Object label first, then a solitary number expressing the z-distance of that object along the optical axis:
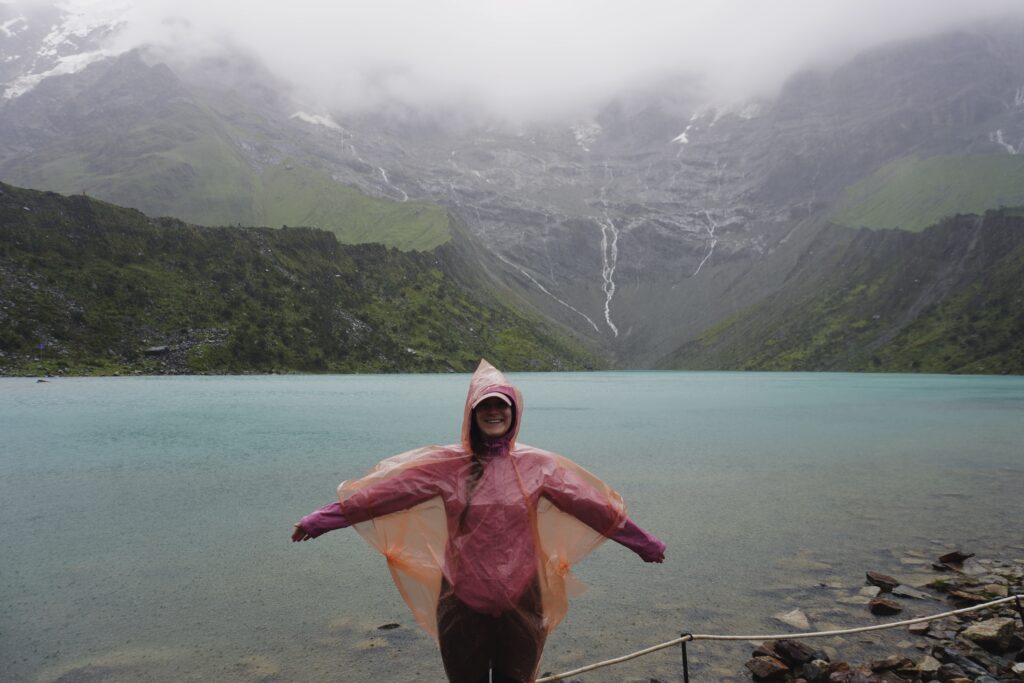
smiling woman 5.28
